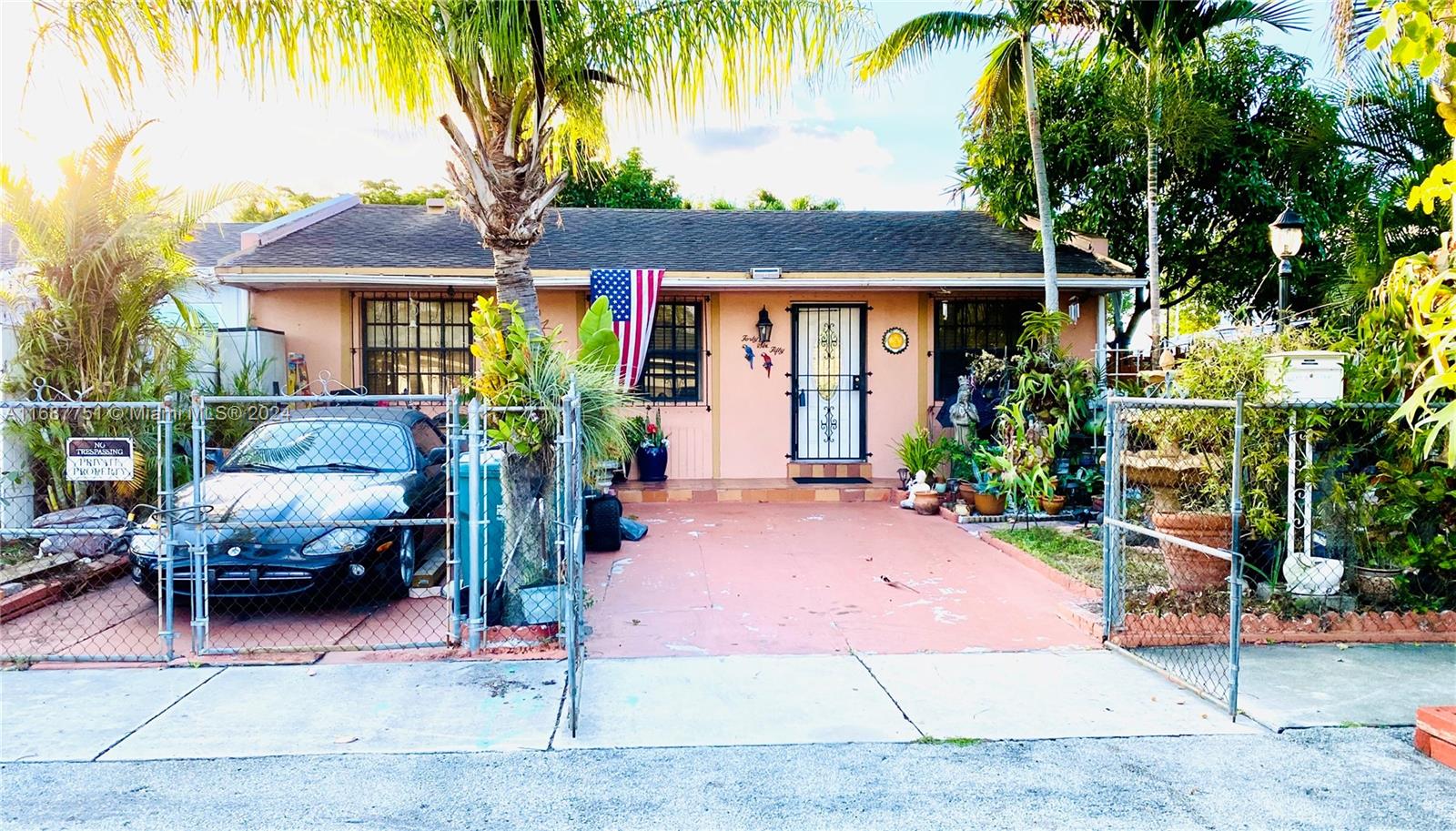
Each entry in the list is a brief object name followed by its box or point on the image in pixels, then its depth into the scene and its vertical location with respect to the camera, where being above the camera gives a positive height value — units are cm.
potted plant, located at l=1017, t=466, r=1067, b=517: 971 -109
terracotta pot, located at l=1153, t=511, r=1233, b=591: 619 -115
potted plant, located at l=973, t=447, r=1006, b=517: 1024 -115
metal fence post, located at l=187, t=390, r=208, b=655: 534 -96
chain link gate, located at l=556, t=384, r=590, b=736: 446 -78
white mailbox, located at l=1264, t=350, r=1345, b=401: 592 +8
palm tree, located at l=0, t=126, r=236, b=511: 776 +86
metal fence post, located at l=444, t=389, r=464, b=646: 550 -67
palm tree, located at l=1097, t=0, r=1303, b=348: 1251 +511
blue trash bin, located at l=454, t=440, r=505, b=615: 618 -88
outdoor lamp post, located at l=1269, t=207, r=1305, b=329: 881 +151
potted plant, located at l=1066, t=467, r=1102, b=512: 993 -108
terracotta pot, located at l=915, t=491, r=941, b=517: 1102 -140
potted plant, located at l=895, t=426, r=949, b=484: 1159 -86
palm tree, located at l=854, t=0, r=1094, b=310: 1170 +462
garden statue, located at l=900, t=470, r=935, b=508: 1116 -123
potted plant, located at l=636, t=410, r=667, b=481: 1216 -88
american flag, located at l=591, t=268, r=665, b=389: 1102 +100
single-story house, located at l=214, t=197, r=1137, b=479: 1194 +98
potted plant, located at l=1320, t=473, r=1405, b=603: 602 -100
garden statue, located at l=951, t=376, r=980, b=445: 1133 -28
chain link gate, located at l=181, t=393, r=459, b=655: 567 -98
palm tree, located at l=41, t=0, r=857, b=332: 645 +255
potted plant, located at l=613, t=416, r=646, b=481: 1094 -66
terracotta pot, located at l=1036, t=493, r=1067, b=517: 1004 -130
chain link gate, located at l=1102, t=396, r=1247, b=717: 526 -102
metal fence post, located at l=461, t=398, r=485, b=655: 540 -84
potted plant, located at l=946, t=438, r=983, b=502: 1114 -90
